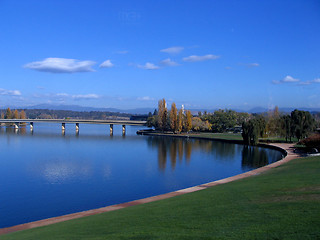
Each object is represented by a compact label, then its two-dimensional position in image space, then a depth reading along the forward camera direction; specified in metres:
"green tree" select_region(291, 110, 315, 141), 50.31
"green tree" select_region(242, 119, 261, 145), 54.78
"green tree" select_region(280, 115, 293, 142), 53.06
